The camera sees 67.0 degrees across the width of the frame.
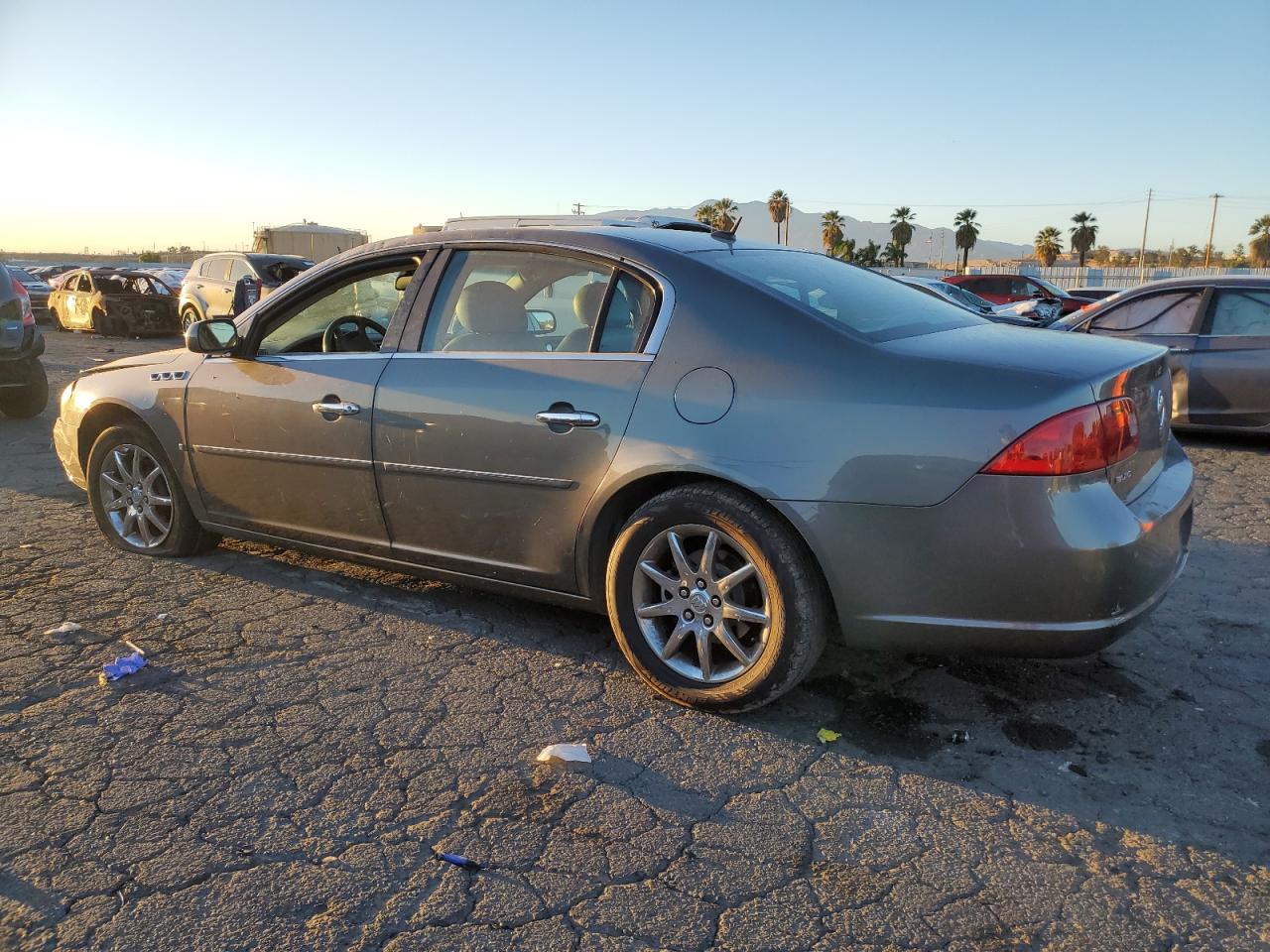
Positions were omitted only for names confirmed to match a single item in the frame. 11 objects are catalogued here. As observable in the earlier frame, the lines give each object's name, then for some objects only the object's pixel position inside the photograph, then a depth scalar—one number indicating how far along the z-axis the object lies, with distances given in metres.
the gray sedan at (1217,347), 7.62
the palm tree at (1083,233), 75.06
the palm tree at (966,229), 75.62
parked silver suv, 17.08
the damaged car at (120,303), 20.27
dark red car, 23.05
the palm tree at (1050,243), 75.62
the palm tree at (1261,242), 73.88
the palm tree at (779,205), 86.44
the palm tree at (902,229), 80.31
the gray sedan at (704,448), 2.73
